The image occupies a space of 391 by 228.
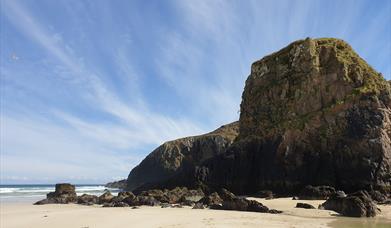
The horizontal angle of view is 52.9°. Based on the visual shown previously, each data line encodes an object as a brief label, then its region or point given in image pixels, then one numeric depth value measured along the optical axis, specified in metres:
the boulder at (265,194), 32.28
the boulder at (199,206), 22.26
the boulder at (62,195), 33.97
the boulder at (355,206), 17.47
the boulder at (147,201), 26.21
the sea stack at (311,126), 33.09
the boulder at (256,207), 19.17
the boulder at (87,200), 31.70
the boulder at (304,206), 20.48
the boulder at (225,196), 23.54
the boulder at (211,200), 23.54
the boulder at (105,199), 30.76
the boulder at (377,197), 24.87
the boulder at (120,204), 25.42
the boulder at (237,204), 19.67
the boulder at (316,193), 27.22
